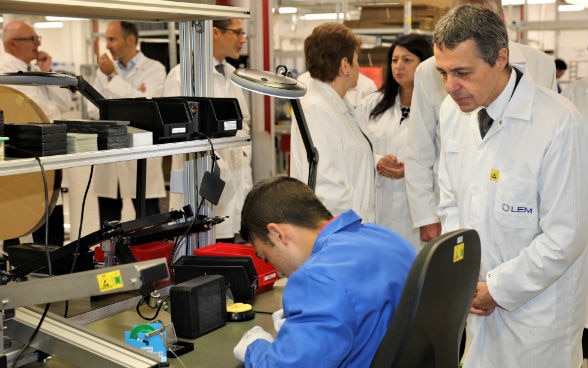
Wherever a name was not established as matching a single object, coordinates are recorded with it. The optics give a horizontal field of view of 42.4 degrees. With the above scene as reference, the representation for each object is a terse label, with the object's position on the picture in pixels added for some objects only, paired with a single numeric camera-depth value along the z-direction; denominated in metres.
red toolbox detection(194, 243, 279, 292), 2.70
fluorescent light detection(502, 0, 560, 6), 7.76
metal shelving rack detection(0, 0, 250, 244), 2.09
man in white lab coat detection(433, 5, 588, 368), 2.25
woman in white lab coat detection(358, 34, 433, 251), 3.97
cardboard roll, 3.34
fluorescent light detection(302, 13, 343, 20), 6.96
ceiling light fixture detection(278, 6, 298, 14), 8.09
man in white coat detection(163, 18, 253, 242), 4.75
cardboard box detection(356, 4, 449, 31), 6.45
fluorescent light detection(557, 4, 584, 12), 10.72
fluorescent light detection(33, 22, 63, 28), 11.19
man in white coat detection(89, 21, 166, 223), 5.62
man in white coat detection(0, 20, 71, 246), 5.28
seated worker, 1.61
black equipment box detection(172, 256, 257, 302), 2.52
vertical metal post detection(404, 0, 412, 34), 6.00
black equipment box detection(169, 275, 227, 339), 2.23
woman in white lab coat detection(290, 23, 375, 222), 3.39
